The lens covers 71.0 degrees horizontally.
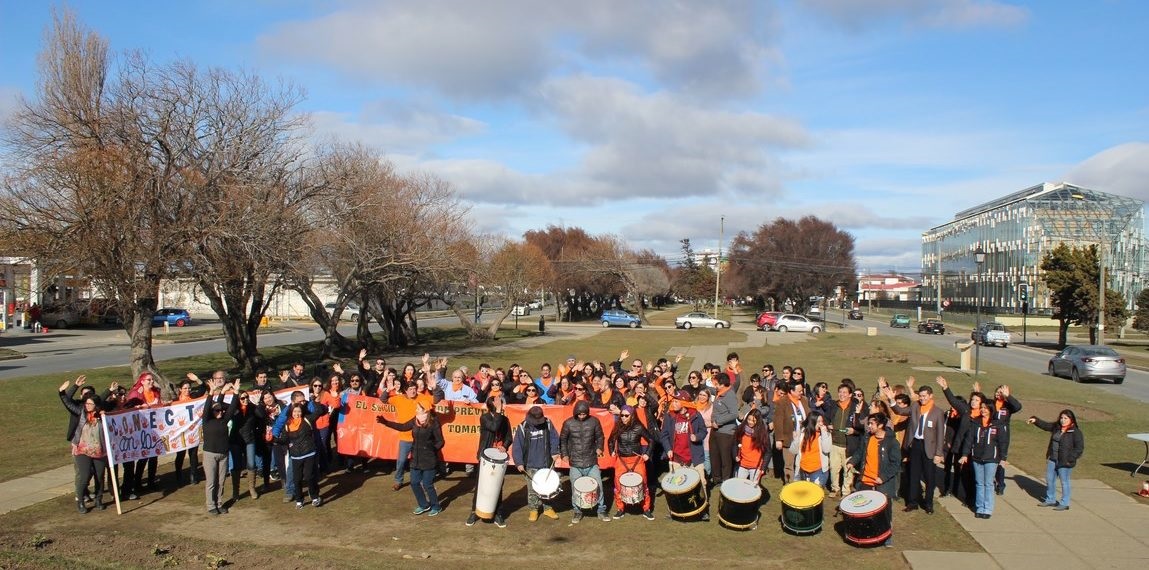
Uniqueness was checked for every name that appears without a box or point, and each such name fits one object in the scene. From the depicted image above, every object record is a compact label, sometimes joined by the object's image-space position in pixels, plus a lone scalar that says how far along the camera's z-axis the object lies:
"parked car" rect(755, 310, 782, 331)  63.22
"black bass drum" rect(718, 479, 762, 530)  9.51
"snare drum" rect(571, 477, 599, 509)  9.91
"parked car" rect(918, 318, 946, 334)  64.19
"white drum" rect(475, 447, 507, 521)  9.90
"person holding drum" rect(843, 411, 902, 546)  9.88
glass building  79.19
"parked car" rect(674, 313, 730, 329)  64.25
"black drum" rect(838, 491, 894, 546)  8.94
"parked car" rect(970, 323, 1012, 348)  50.34
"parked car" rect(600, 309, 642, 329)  67.56
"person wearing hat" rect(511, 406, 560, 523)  10.09
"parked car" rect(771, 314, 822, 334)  60.69
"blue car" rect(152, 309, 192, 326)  56.30
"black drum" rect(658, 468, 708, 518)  9.88
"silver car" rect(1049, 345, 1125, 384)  28.12
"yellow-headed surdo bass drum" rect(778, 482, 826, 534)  9.34
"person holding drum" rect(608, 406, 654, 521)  10.14
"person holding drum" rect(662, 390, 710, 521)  10.73
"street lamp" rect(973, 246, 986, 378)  30.27
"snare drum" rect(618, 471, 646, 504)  10.12
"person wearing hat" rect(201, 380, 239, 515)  10.30
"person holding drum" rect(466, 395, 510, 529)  10.02
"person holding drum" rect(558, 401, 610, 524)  9.89
